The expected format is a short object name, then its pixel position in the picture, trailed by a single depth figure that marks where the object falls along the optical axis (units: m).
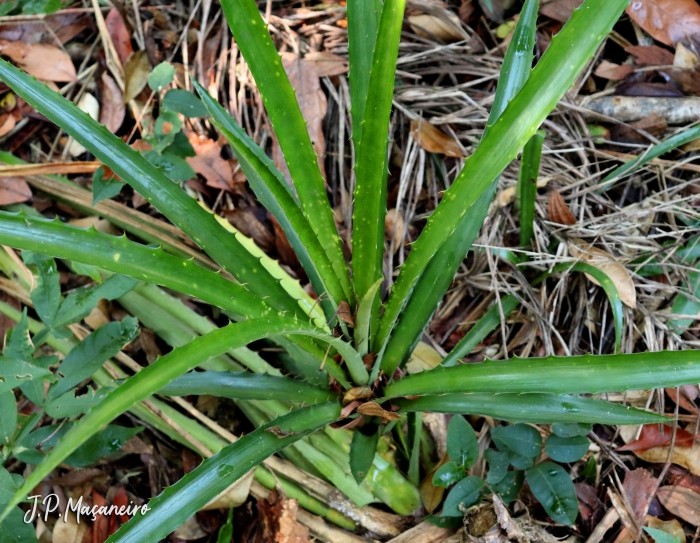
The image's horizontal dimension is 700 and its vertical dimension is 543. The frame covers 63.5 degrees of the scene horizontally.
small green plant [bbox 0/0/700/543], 0.72
